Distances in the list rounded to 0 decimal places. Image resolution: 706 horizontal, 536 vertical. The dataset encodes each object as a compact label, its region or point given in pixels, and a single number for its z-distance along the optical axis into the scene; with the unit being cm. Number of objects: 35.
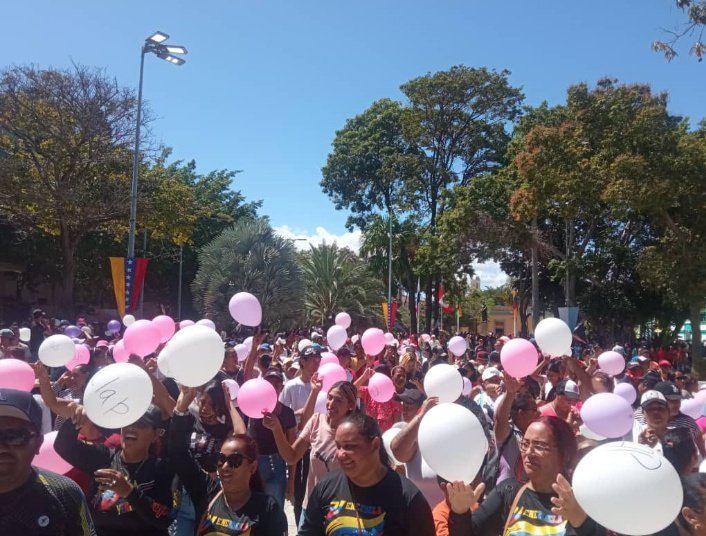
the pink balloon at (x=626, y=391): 532
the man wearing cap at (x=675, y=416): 423
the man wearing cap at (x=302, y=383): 571
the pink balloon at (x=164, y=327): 557
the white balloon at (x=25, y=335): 1188
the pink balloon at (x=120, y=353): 546
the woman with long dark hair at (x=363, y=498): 243
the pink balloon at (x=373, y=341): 743
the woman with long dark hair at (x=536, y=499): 231
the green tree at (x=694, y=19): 965
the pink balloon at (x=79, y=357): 661
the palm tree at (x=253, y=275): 2591
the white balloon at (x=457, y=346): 982
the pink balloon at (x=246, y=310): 635
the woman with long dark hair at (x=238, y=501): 265
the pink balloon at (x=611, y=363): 687
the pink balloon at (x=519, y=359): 445
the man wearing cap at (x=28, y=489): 198
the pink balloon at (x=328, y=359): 551
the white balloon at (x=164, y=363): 402
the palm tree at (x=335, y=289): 3234
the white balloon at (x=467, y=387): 611
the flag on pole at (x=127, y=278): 1398
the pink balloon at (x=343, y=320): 1031
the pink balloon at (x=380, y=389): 498
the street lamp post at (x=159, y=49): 1431
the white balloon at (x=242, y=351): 788
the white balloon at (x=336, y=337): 824
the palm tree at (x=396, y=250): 3391
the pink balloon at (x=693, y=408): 520
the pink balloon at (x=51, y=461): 313
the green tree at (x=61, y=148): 2016
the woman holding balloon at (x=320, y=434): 379
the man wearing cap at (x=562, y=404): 457
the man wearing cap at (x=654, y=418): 415
